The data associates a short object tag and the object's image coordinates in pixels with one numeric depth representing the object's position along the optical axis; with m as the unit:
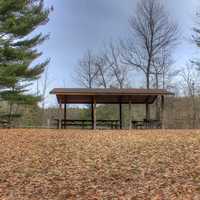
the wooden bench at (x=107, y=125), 14.12
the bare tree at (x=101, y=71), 26.06
